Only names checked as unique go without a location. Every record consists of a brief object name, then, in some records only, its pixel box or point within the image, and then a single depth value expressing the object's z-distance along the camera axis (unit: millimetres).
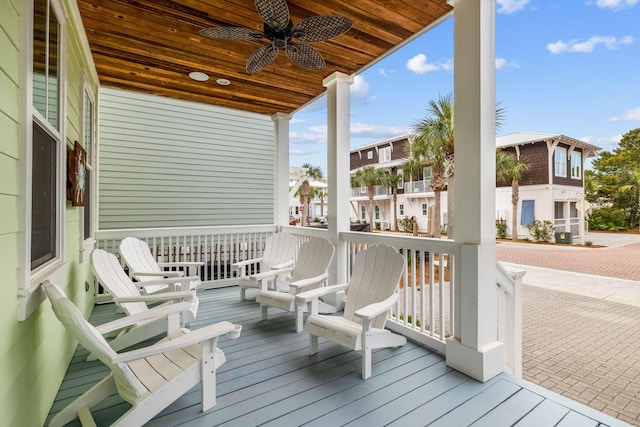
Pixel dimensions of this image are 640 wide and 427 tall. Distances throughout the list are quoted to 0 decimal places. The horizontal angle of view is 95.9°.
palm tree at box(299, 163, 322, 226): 20438
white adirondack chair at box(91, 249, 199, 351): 2508
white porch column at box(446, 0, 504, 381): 2303
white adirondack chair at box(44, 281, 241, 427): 1498
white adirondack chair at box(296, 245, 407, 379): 2316
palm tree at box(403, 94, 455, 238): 8383
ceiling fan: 2316
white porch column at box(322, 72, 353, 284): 4027
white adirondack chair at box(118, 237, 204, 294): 3350
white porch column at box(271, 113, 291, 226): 5652
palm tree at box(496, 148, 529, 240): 12445
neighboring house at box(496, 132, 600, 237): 13789
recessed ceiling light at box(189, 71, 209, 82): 4026
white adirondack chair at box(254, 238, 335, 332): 3266
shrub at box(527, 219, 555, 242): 13727
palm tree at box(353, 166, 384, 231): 19172
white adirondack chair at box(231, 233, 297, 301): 4328
